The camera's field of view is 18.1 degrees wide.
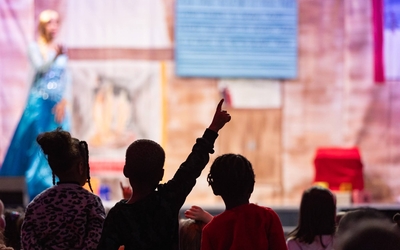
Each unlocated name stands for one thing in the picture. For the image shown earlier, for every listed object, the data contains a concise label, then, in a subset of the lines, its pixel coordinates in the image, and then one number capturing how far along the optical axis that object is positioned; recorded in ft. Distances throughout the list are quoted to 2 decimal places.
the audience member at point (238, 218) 16.27
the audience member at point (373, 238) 13.27
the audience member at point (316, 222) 19.12
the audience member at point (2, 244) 17.19
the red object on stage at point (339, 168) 43.39
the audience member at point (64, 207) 16.56
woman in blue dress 44.41
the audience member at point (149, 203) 16.01
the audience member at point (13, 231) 20.14
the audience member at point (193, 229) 16.97
